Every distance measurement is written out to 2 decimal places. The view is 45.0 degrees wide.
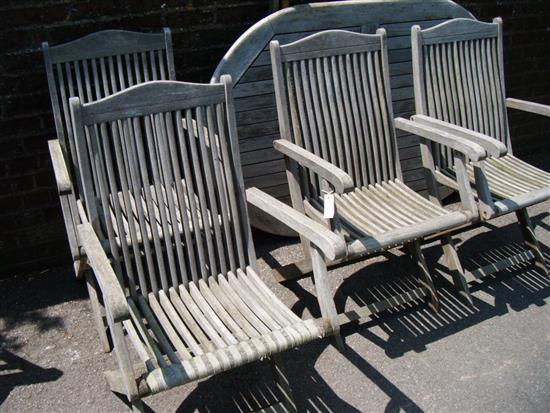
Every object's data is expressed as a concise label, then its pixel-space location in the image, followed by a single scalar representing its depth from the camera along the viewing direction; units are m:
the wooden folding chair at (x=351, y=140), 3.16
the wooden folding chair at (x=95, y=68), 3.38
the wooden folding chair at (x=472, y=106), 3.54
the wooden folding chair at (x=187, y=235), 2.48
